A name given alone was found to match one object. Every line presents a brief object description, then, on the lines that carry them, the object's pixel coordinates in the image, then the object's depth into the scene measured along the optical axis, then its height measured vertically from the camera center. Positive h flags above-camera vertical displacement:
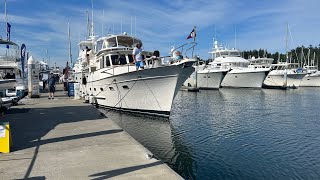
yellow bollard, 5.00 -1.11
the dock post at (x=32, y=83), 16.89 +0.36
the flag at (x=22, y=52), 13.93 +2.21
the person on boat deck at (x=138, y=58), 12.97 +1.66
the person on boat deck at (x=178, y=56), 12.66 +1.70
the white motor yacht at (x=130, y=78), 12.84 +0.52
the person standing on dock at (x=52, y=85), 16.05 +0.20
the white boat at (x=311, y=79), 46.95 +1.45
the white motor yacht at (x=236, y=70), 39.54 +2.78
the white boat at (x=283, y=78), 42.44 +1.55
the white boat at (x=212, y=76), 39.58 +1.98
